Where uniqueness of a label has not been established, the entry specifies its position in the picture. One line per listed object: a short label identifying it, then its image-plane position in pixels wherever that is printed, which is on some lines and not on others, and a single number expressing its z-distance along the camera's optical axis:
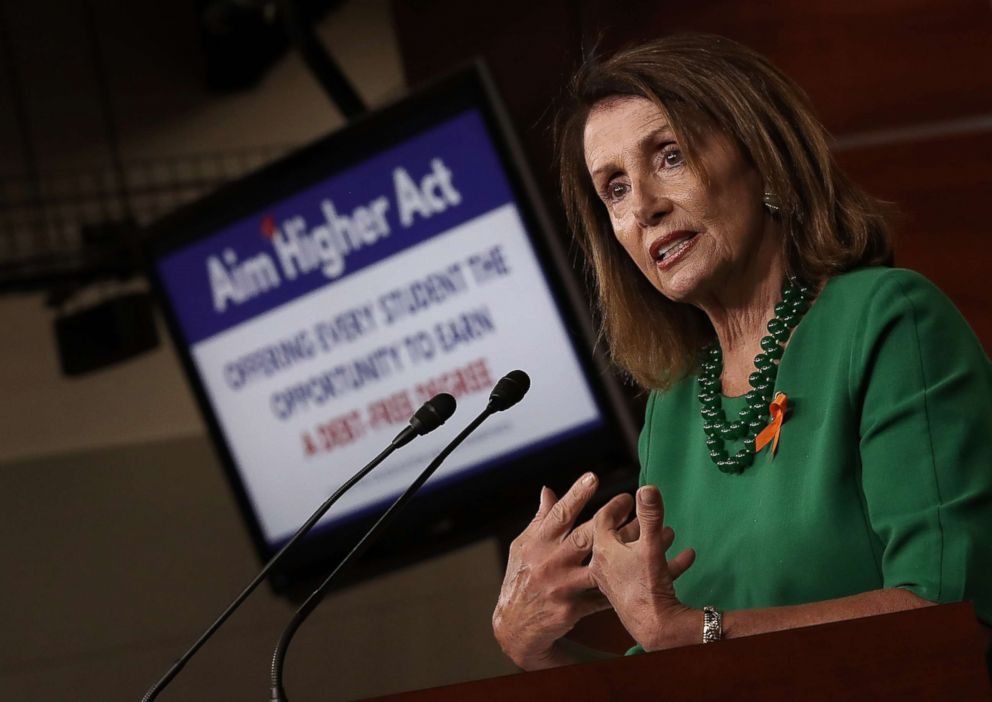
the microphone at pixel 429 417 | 7.19
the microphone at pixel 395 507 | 7.06
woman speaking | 7.02
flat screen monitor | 8.69
